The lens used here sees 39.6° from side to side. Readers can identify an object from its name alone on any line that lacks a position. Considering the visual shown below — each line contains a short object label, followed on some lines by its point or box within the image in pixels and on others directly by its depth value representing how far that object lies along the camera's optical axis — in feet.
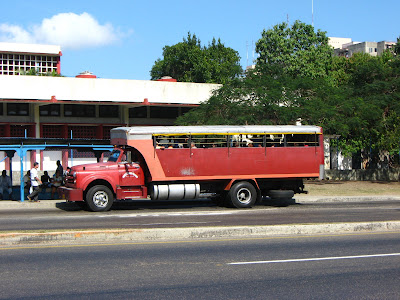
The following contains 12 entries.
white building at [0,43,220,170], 118.93
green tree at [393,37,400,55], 250.96
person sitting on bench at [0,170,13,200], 80.43
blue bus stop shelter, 74.28
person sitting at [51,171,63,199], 79.66
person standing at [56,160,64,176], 83.63
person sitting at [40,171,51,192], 81.15
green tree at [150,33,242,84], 263.08
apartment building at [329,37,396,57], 458.09
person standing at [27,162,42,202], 75.51
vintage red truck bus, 65.77
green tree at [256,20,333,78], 206.39
